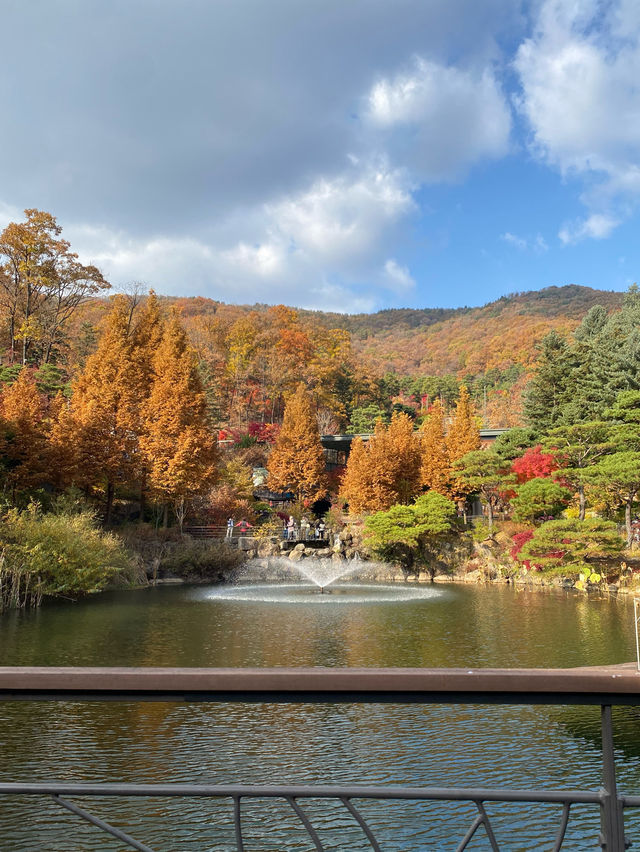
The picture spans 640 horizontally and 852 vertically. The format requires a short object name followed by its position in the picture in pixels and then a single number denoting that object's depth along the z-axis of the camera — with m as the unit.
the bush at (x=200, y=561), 22.62
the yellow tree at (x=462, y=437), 28.75
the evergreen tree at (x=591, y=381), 28.48
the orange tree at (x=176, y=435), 24.16
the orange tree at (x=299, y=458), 32.19
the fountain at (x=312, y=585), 18.94
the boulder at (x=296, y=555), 24.65
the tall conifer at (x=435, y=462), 28.47
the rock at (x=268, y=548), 24.77
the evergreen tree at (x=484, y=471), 25.36
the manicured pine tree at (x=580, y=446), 22.12
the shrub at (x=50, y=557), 15.28
